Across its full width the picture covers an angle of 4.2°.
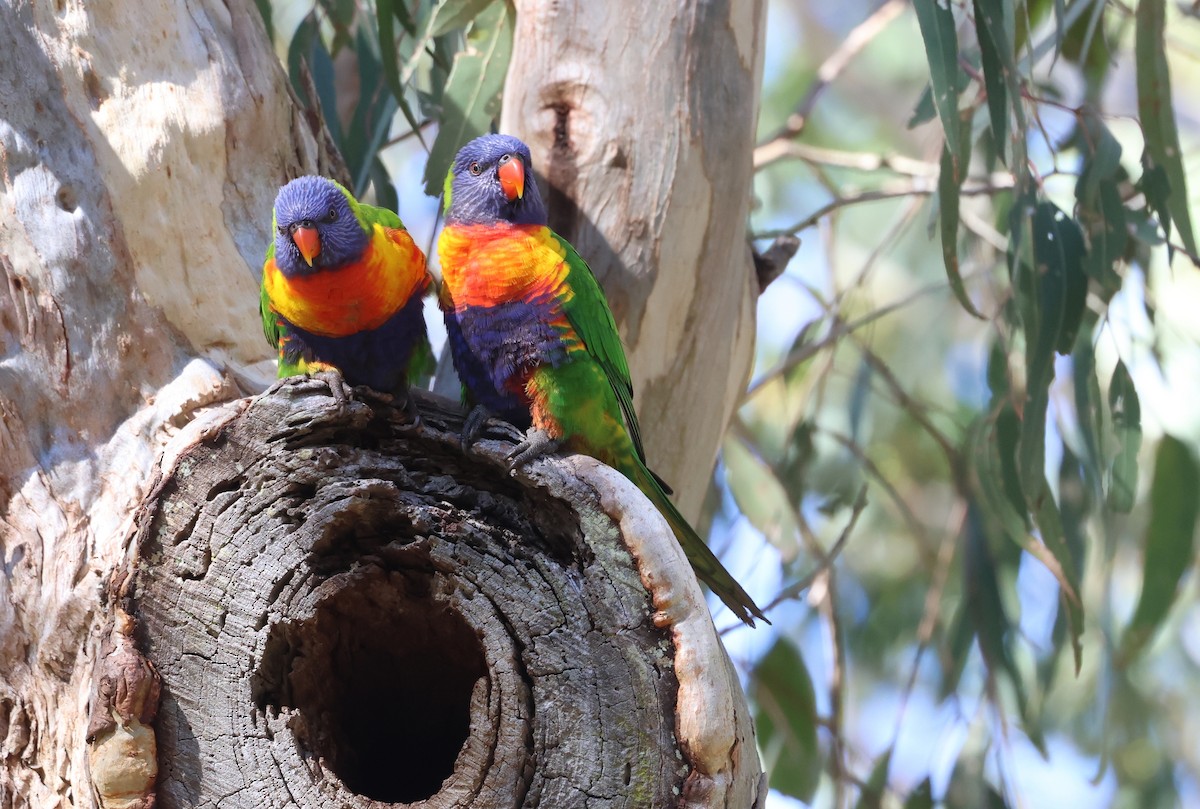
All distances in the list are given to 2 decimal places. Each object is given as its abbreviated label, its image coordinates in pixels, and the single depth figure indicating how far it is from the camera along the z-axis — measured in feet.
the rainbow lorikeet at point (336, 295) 24.83
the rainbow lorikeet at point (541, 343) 24.93
